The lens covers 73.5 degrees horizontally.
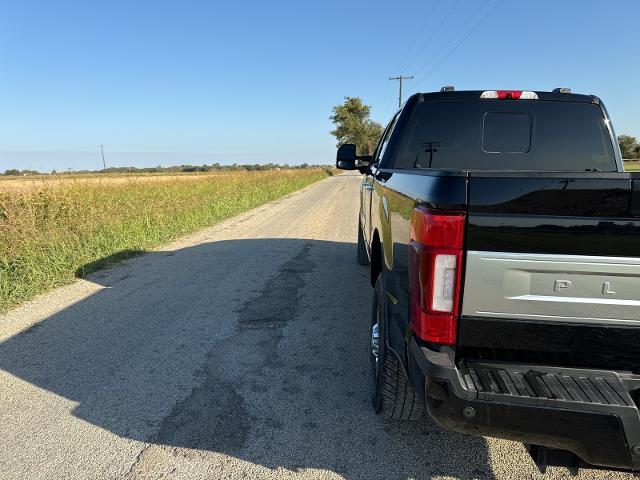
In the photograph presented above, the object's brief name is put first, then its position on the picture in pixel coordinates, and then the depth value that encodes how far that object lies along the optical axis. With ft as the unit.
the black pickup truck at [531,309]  5.20
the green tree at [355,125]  227.20
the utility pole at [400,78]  156.87
